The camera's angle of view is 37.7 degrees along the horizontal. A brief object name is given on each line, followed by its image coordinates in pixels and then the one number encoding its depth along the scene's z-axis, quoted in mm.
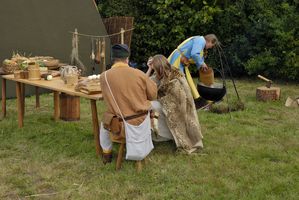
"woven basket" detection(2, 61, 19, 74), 6836
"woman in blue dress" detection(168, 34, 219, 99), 6898
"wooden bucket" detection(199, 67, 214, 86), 7305
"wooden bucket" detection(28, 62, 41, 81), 6180
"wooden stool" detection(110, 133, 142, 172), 4793
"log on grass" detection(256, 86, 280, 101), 8258
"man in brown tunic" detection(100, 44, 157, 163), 4582
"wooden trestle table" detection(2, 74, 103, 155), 5134
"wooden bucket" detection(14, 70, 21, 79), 6253
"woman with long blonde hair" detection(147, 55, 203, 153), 5340
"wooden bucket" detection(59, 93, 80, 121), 6941
